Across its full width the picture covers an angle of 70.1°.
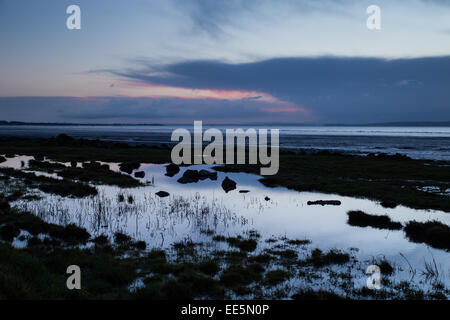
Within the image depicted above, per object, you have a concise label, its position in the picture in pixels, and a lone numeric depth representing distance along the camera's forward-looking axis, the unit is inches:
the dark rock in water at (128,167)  1477.9
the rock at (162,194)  924.0
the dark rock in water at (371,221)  652.1
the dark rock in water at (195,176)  1234.8
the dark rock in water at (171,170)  1403.2
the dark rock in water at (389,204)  822.4
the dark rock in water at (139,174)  1315.2
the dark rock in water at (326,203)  852.6
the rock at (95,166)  1441.9
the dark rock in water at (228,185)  1083.9
